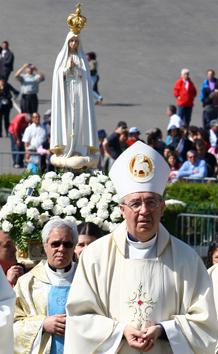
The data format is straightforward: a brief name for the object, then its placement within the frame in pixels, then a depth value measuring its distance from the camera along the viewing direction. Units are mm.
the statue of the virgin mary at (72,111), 17500
